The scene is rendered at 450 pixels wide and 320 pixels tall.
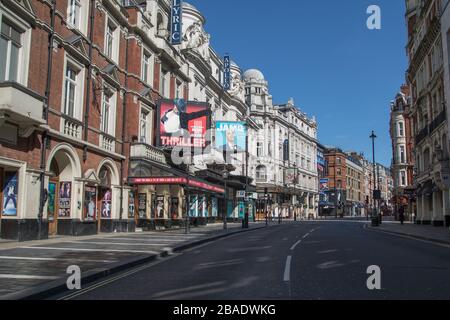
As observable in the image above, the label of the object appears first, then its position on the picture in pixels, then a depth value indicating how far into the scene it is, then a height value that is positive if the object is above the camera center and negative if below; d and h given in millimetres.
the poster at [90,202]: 23172 +327
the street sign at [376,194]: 43769 +1561
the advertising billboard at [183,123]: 32062 +6073
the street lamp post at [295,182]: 78775 +4153
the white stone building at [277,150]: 74438 +10178
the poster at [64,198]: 21817 +478
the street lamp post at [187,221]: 24809 -619
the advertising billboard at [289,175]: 80900 +6045
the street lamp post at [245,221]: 35394 -844
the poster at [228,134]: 45281 +7311
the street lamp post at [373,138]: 45997 +7112
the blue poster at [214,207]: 46119 +247
